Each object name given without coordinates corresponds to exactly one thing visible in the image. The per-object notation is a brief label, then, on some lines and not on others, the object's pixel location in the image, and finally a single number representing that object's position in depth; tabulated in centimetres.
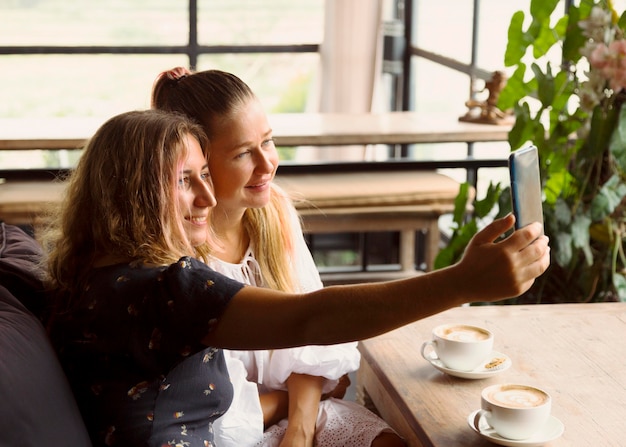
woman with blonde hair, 173
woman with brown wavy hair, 119
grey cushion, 150
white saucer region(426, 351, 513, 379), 158
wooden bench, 358
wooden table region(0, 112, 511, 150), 363
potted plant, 255
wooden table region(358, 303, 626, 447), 143
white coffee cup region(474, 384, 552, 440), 134
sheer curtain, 508
